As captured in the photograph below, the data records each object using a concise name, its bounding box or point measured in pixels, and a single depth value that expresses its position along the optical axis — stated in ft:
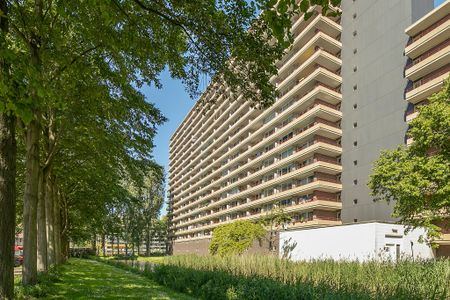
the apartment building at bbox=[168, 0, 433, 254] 142.51
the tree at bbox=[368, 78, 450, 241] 78.95
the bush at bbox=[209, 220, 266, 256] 129.39
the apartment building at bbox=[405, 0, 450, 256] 119.75
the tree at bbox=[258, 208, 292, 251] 160.35
